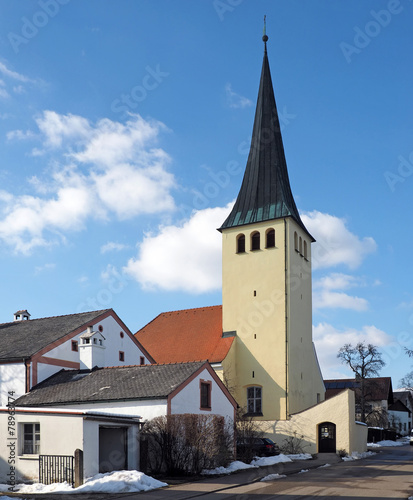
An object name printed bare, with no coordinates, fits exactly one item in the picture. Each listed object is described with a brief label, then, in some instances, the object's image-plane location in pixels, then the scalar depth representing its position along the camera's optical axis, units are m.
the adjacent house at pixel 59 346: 29.41
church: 40.44
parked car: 28.89
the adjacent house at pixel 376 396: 68.07
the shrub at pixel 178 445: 23.44
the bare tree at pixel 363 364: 57.28
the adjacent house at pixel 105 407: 20.89
